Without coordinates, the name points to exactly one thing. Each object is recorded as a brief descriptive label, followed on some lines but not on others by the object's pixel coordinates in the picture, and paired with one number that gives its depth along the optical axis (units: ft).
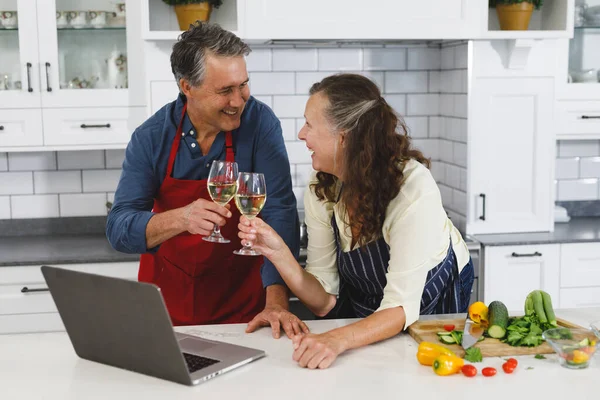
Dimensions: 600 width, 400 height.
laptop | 5.65
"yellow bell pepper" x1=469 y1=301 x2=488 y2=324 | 7.00
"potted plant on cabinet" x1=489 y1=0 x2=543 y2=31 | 12.30
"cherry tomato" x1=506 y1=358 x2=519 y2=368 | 6.06
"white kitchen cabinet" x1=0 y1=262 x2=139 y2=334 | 11.63
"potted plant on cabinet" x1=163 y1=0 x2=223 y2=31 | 11.75
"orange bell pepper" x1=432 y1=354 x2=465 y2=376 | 5.98
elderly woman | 7.13
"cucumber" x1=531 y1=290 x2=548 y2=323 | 6.97
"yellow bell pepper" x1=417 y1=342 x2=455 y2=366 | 6.18
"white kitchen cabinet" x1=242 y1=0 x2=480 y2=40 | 11.79
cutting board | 6.47
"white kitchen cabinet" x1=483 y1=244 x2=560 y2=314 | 12.23
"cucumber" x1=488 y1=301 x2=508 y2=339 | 6.77
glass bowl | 6.10
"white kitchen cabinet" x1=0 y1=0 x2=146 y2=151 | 12.16
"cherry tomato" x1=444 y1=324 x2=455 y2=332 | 7.04
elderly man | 8.20
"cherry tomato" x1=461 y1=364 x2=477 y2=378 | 5.98
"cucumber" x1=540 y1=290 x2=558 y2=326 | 6.91
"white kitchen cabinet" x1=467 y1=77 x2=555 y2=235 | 12.42
